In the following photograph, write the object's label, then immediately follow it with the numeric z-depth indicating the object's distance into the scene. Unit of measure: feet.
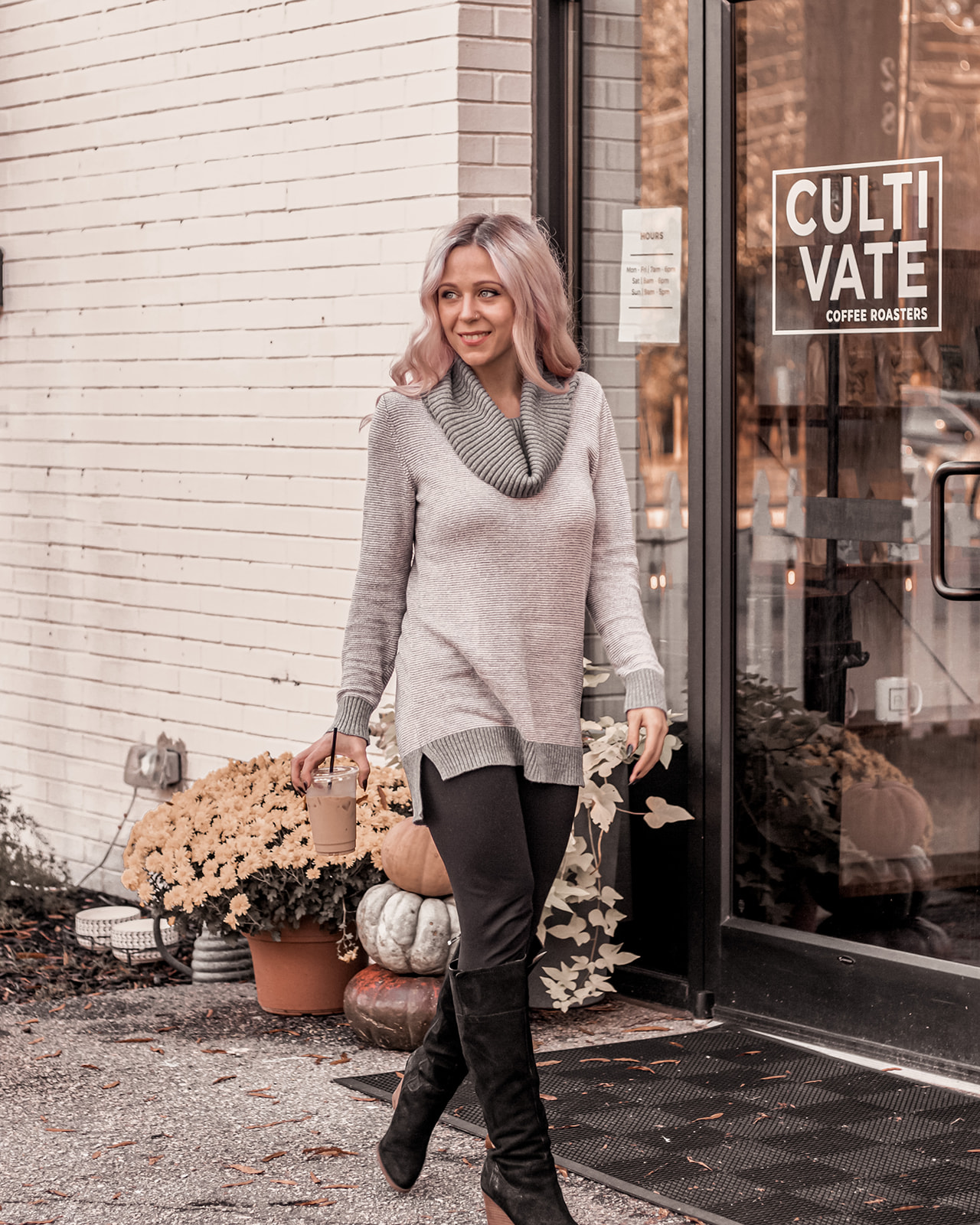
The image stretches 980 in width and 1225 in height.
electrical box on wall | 21.53
